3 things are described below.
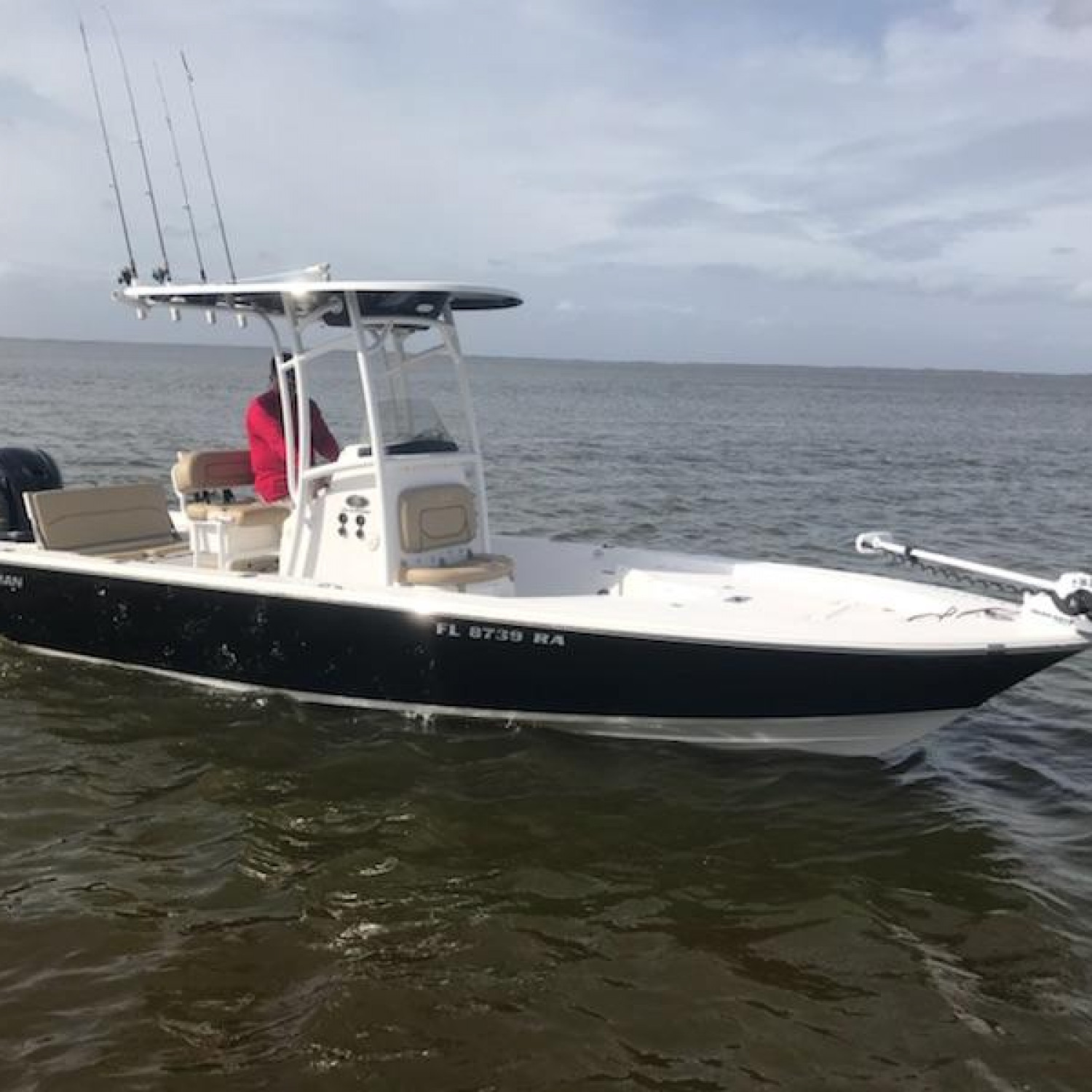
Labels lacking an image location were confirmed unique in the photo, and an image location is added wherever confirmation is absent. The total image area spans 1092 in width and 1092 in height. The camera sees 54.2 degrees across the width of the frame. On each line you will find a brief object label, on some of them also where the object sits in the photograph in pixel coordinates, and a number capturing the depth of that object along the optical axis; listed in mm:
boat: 6184
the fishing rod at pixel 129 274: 7875
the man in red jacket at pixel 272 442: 7691
